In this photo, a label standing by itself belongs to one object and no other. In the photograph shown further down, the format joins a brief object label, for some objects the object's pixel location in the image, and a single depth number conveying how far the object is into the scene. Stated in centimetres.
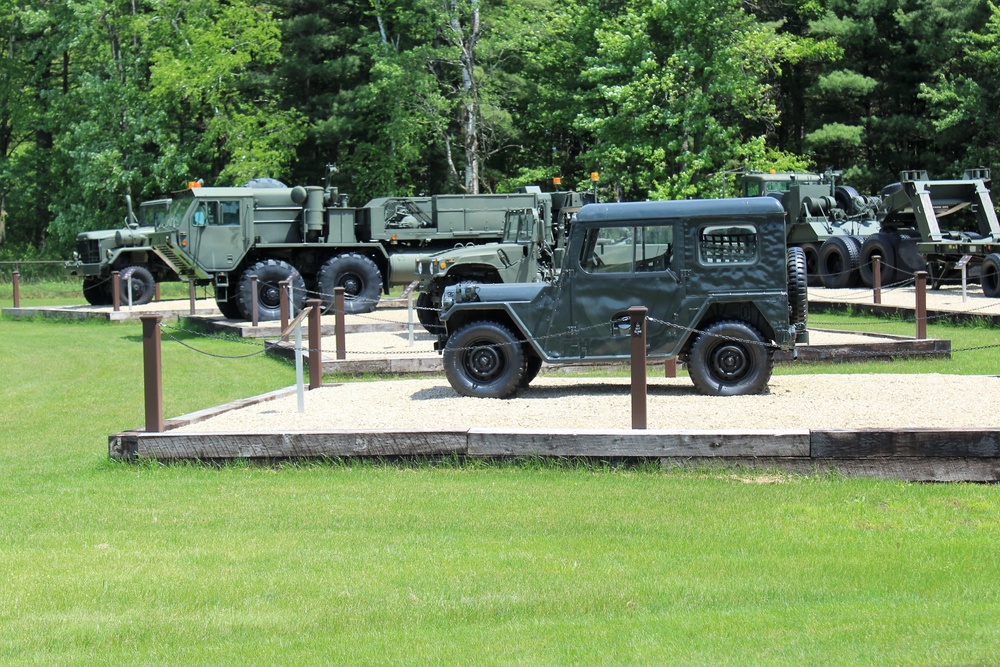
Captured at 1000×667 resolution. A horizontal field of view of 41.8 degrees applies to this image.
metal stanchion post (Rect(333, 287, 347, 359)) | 1681
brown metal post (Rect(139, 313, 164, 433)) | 1034
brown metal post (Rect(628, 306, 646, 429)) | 974
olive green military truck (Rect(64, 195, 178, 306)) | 2883
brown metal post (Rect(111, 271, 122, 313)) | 2720
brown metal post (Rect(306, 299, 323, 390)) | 1360
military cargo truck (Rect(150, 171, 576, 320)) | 2478
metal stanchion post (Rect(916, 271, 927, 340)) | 1636
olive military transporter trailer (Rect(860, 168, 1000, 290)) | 2556
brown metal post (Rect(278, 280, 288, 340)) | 1912
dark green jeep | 1206
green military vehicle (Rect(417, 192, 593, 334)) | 1900
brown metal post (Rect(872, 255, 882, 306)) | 2238
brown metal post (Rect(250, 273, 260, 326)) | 2272
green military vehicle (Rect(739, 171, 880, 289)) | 2830
